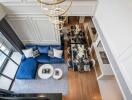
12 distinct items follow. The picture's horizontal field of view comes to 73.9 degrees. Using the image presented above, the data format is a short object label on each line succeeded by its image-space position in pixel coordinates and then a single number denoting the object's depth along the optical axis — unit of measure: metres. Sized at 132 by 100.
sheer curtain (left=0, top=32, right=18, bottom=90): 4.32
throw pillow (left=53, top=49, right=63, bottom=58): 4.58
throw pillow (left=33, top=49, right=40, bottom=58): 4.68
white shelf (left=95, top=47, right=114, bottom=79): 3.70
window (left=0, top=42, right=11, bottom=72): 4.53
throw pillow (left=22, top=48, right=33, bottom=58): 4.63
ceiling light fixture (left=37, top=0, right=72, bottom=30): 1.77
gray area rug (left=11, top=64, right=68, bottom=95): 4.15
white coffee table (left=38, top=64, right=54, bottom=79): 4.33
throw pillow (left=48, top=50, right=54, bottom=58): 4.67
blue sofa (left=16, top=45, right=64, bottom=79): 4.31
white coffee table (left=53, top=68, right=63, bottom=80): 4.29
